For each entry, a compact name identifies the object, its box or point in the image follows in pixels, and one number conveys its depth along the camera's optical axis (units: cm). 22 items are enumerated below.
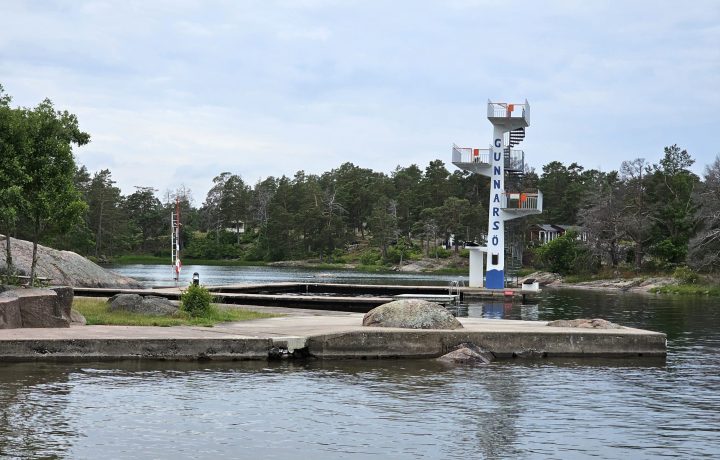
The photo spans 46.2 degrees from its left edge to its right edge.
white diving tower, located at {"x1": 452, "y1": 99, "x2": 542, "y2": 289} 5228
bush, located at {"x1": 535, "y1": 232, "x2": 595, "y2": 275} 8906
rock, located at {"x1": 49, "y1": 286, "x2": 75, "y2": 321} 2106
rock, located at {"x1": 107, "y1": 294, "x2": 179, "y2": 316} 2439
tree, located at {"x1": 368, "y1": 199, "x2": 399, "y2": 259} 13338
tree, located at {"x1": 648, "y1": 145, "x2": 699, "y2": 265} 8600
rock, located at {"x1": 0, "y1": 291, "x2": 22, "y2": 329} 1994
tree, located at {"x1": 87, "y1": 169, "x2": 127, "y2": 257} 13125
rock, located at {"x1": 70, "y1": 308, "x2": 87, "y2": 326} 2219
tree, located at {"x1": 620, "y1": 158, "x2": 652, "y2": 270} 8650
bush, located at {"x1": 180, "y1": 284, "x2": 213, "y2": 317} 2449
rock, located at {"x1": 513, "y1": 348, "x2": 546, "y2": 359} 2214
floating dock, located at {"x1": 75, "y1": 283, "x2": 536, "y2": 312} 3598
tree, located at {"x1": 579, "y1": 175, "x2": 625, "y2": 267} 8719
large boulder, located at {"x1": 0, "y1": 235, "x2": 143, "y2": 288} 4484
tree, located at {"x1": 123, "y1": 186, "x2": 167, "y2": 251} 15575
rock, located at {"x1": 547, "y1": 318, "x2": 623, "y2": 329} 2412
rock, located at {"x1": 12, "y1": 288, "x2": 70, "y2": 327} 2059
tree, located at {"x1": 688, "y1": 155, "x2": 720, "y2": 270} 7318
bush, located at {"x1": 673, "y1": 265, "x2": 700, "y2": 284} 7606
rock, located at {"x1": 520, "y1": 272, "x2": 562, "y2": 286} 8819
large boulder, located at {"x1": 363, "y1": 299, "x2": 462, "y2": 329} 2241
